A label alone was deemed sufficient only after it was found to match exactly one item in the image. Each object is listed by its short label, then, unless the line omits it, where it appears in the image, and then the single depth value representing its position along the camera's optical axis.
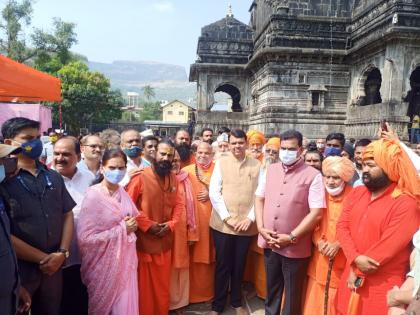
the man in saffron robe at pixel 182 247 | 3.59
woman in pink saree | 2.79
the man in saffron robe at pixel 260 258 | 3.96
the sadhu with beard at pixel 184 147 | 4.79
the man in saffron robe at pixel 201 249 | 3.87
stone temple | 13.95
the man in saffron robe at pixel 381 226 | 2.35
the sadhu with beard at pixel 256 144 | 4.78
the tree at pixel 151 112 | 88.50
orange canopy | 5.45
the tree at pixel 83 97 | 29.77
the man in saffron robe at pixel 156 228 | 3.26
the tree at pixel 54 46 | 31.48
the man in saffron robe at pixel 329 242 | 2.95
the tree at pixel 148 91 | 105.81
